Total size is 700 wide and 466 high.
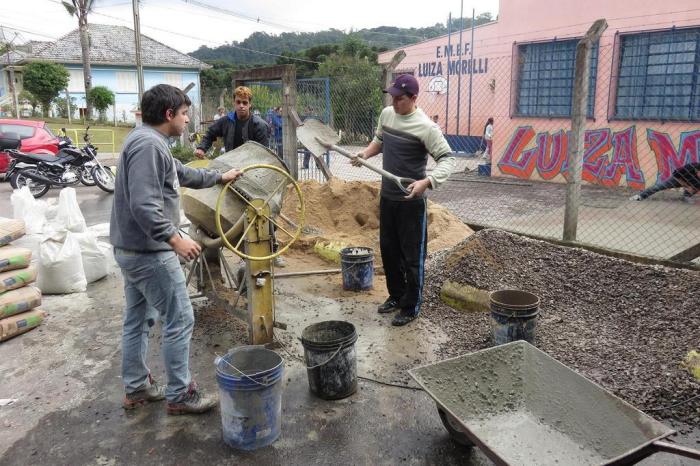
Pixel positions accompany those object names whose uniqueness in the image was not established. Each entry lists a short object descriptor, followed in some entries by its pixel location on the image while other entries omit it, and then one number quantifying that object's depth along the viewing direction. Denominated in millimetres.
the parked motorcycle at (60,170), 11602
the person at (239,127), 5645
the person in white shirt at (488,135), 15555
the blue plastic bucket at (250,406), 2787
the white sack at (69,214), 5699
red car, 13125
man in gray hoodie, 2723
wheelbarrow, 2529
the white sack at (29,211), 6582
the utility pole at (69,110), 27856
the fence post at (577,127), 5238
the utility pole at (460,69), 17223
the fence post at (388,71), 6504
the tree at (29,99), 29656
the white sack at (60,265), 5059
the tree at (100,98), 29500
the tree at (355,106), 12711
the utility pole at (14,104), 26814
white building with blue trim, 35500
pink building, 10180
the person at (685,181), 7764
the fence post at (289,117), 7828
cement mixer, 3652
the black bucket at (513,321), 3709
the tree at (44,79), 28156
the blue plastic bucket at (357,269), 5225
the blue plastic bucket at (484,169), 13953
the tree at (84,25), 30153
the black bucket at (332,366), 3275
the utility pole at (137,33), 17953
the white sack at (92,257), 5531
